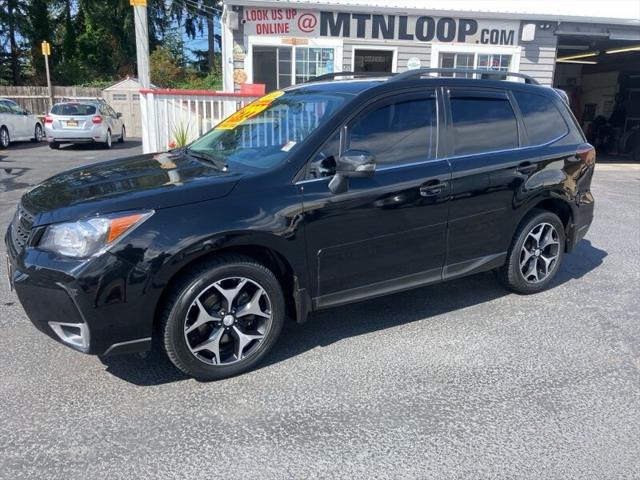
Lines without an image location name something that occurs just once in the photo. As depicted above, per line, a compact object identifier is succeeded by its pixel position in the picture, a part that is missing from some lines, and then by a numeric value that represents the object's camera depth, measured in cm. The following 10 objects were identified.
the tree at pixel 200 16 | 3744
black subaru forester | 292
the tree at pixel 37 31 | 3175
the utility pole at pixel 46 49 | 2012
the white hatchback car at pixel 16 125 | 1585
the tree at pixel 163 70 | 3048
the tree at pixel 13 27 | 3100
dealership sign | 1164
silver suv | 1614
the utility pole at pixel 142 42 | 1052
